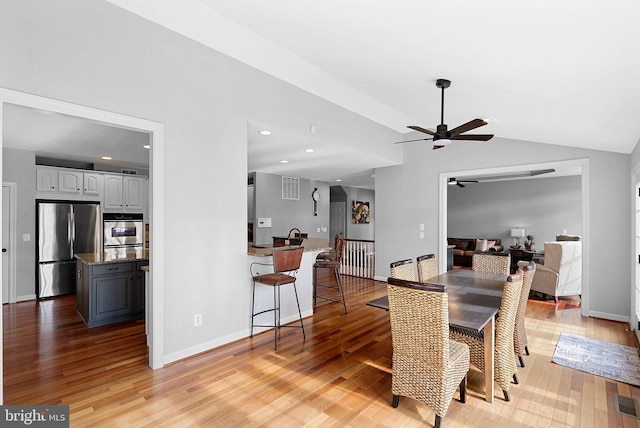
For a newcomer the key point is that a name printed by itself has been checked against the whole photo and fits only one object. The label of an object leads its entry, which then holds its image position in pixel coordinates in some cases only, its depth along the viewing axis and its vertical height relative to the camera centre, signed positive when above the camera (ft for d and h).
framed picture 35.78 -0.02
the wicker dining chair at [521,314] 8.87 -2.95
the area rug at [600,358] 9.18 -4.71
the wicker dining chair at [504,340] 7.67 -3.30
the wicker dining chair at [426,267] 11.27 -2.05
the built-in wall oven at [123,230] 19.75 -1.16
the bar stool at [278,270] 11.32 -2.17
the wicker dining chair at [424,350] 6.52 -3.03
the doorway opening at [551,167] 14.71 +0.71
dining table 6.95 -2.40
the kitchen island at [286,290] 12.31 -3.29
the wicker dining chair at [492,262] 12.87 -2.13
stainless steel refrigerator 17.35 -1.63
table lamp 28.34 -1.93
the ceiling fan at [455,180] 25.72 +2.60
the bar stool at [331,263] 16.48 -2.70
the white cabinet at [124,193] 20.09 +1.25
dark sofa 28.46 -3.49
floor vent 7.41 -4.72
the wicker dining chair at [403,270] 9.02 -1.74
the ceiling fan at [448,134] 10.59 +2.86
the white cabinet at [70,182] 18.19 +1.80
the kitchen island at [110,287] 12.87 -3.19
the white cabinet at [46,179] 17.43 +1.85
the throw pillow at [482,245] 27.22 -2.91
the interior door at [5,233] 16.33 -1.06
